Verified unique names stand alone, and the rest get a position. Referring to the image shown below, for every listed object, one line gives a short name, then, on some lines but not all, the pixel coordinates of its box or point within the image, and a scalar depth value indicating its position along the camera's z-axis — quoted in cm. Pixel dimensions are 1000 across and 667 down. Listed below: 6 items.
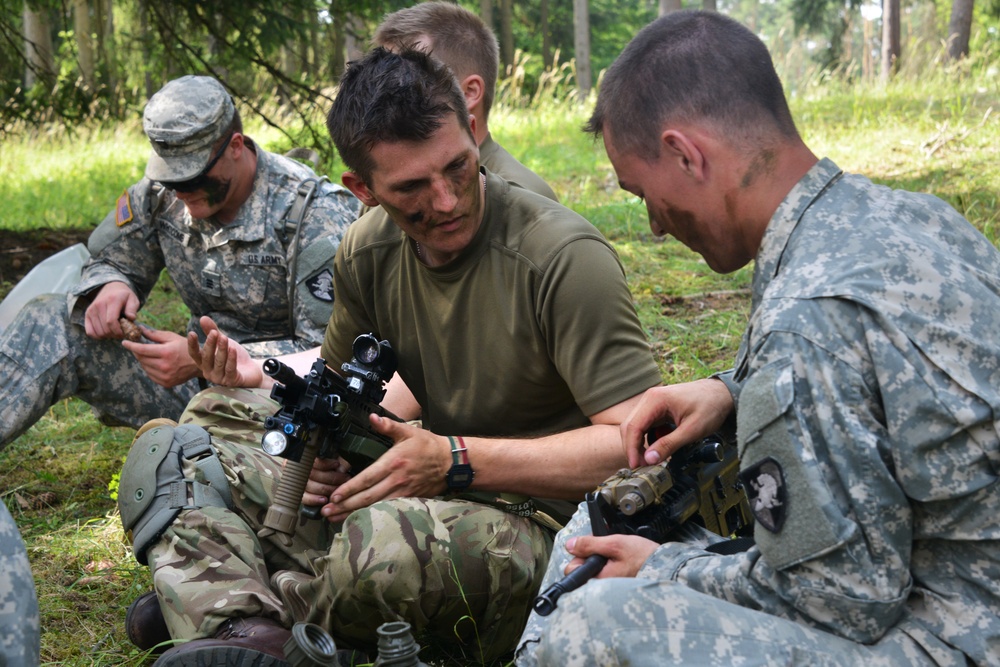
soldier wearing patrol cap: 409
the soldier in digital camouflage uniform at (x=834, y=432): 167
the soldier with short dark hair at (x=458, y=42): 443
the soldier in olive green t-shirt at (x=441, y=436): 269
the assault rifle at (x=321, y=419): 263
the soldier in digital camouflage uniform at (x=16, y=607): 200
